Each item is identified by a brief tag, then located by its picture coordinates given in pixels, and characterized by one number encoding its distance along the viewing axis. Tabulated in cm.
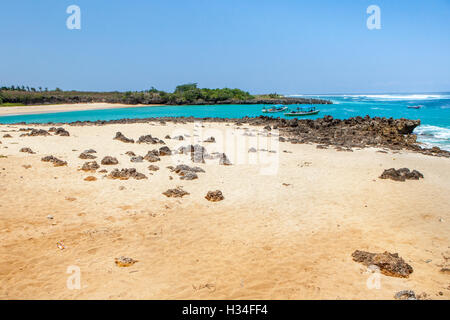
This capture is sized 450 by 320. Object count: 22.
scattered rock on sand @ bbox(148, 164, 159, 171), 1275
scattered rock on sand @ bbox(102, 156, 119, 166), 1316
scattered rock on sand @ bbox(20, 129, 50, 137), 1938
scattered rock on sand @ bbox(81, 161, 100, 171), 1215
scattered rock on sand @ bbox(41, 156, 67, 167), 1267
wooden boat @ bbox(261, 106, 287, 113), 5508
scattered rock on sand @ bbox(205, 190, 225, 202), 975
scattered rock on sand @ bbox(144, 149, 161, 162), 1431
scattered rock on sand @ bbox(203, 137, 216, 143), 2127
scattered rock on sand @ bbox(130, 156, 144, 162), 1405
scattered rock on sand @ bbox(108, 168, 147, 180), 1133
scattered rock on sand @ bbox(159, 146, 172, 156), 1579
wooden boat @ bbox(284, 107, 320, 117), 4844
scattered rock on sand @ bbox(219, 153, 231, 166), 1484
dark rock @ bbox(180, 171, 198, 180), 1190
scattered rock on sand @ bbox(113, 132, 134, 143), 1876
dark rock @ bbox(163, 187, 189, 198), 986
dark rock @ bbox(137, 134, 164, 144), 1867
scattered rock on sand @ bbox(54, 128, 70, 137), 2027
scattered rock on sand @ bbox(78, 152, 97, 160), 1392
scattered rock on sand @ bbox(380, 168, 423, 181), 1295
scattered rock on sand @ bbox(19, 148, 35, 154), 1452
